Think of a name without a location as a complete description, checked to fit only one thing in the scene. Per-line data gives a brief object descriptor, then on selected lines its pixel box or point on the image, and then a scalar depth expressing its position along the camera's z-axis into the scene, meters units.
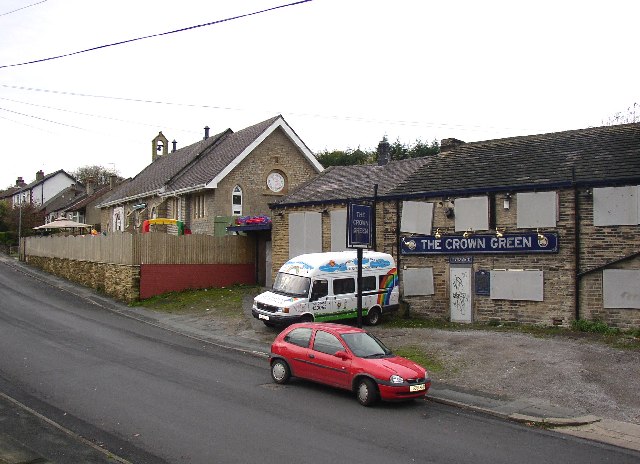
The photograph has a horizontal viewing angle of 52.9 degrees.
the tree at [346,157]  63.62
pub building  19.47
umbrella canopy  43.02
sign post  17.53
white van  20.42
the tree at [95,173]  100.50
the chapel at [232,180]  35.25
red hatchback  12.29
